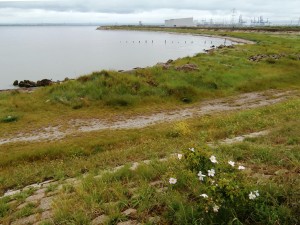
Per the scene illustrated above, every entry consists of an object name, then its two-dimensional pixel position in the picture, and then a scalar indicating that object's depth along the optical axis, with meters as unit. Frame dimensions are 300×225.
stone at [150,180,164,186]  4.67
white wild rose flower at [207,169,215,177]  3.60
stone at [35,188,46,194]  5.67
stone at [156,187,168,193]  4.38
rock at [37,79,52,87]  25.33
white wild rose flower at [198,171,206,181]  3.65
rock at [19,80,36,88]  25.55
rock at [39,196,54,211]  4.79
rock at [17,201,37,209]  4.98
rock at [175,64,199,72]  20.16
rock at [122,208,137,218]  3.99
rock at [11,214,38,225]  4.40
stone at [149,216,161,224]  3.74
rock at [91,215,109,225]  3.90
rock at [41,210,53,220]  4.38
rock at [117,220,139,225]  3.83
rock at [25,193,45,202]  5.30
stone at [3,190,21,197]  5.88
